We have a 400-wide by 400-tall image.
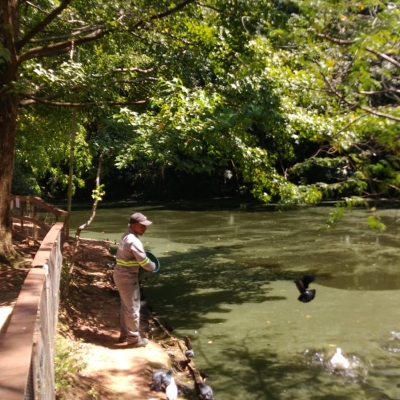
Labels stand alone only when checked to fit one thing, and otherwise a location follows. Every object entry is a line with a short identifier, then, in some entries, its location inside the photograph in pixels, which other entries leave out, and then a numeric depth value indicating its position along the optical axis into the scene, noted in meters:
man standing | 6.66
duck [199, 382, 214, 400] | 5.56
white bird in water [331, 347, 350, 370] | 6.65
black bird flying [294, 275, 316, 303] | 8.56
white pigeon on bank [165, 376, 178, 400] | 5.33
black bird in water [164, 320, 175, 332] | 8.17
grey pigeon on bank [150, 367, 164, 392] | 5.65
